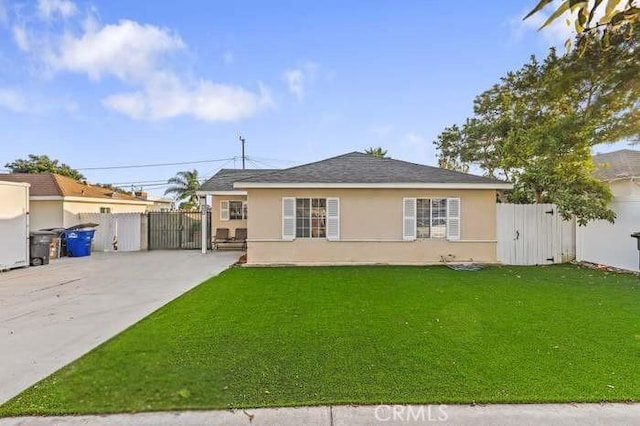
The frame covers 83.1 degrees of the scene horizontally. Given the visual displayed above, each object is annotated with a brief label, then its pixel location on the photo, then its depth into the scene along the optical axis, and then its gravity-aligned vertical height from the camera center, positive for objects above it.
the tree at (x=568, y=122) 10.08 +3.12
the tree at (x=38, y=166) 30.88 +4.65
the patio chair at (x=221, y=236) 16.36 -0.78
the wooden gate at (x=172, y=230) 17.41 -0.54
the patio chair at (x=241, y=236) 16.12 -0.78
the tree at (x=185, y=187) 29.98 +2.66
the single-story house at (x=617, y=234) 9.70 -0.44
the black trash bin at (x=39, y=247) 11.87 -0.94
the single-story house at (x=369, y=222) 11.46 -0.11
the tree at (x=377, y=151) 30.92 +5.91
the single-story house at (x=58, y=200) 16.28 +0.89
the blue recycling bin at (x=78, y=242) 14.37 -0.92
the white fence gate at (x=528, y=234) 11.56 -0.49
